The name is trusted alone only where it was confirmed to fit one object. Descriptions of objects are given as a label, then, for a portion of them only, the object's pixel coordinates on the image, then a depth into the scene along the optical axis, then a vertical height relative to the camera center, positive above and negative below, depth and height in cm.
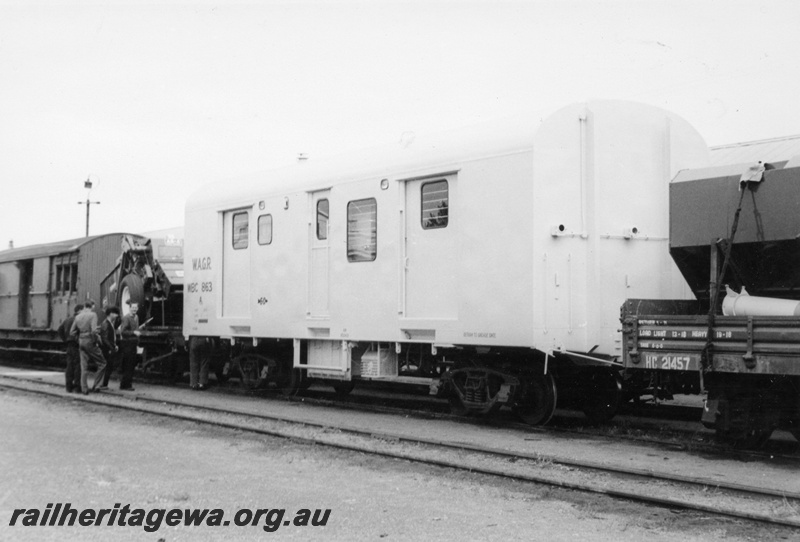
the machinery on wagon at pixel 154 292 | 1798 +93
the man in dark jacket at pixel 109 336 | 1623 +1
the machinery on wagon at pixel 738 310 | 839 +29
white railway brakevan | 1031 +108
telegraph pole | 3723 +638
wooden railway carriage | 2074 +132
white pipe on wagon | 850 +33
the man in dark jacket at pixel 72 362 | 1552 -45
